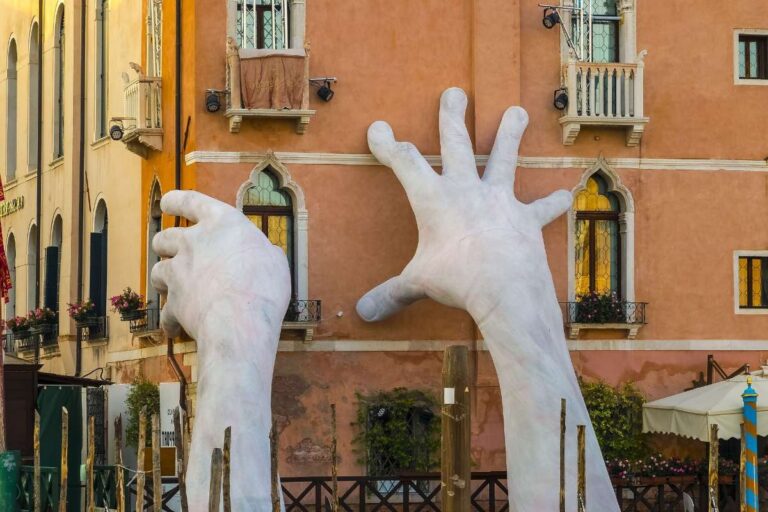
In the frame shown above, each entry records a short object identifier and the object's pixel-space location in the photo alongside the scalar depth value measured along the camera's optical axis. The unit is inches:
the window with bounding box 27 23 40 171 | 1673.2
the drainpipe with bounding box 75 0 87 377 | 1513.3
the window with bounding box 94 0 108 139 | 1485.0
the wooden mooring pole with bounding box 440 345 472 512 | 967.0
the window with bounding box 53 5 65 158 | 1598.2
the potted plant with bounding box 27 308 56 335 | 1567.4
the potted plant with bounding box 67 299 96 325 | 1455.5
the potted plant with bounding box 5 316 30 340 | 1607.8
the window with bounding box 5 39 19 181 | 1732.3
